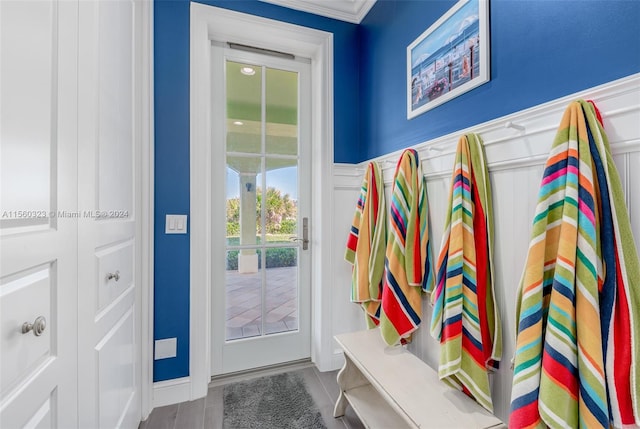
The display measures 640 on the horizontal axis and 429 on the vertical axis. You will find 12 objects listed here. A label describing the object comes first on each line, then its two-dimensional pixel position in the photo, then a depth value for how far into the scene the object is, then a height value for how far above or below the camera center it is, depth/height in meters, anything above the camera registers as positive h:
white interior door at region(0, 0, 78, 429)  0.57 +0.01
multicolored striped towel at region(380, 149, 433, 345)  1.37 -0.23
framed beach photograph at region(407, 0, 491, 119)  1.11 +0.72
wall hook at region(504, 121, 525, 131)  0.94 +0.30
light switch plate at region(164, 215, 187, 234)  1.67 -0.05
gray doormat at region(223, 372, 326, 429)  1.49 -1.10
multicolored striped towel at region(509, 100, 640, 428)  0.68 -0.22
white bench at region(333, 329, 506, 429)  0.96 -0.69
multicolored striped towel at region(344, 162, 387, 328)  1.61 -0.18
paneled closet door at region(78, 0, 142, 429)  0.90 +0.00
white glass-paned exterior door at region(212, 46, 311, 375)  1.94 +0.01
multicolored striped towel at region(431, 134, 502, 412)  1.01 -0.27
